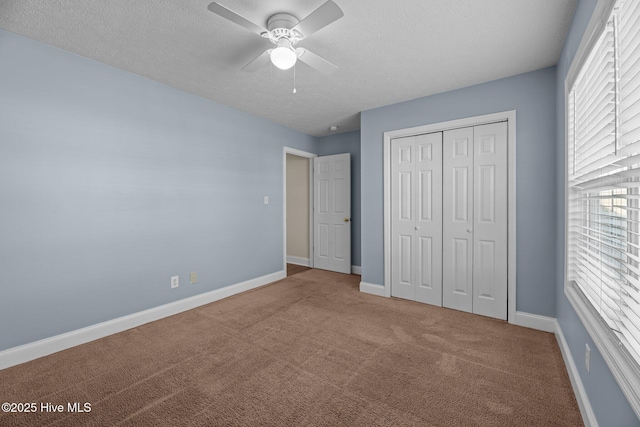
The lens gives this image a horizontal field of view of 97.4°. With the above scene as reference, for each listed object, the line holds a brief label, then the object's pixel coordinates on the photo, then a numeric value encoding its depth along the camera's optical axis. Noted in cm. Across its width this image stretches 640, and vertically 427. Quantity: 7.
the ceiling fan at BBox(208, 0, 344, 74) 161
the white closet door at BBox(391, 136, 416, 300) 352
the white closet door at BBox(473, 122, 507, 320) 291
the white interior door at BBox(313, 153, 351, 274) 497
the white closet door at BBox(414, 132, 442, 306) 331
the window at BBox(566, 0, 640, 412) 104
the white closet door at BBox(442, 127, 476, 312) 312
